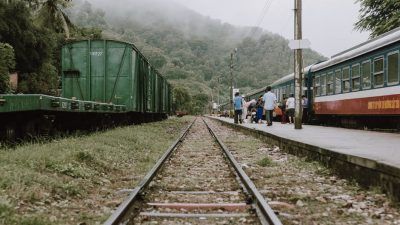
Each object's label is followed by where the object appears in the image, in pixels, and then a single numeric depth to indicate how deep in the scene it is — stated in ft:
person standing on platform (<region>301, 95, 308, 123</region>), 82.96
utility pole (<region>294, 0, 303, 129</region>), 58.39
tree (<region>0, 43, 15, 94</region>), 83.22
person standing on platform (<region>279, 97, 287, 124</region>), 86.58
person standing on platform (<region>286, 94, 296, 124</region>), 75.22
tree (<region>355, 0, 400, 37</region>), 94.16
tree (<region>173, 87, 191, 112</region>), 348.94
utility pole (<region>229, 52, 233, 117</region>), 157.38
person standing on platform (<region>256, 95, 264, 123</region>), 88.48
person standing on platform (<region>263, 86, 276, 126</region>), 67.41
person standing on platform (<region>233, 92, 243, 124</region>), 81.24
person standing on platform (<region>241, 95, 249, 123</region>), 106.26
